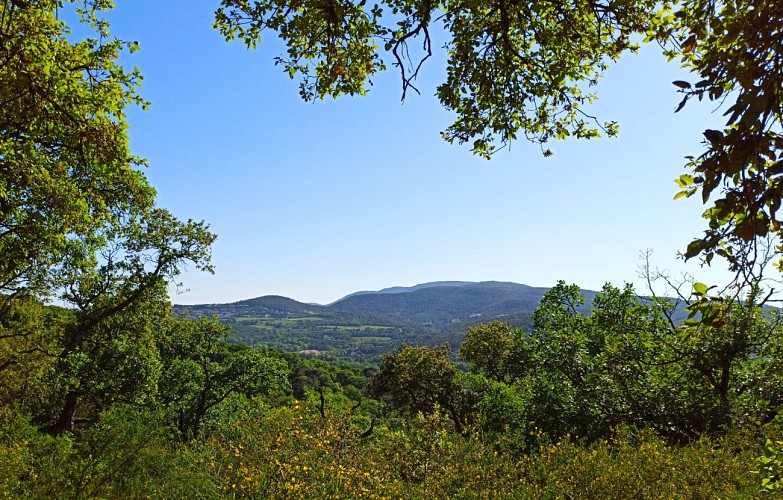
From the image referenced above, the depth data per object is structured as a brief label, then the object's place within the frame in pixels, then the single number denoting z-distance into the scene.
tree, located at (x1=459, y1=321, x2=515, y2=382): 24.47
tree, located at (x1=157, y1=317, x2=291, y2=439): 17.73
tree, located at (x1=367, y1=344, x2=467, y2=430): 22.42
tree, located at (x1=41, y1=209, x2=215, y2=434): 14.61
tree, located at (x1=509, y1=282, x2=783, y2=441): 8.00
